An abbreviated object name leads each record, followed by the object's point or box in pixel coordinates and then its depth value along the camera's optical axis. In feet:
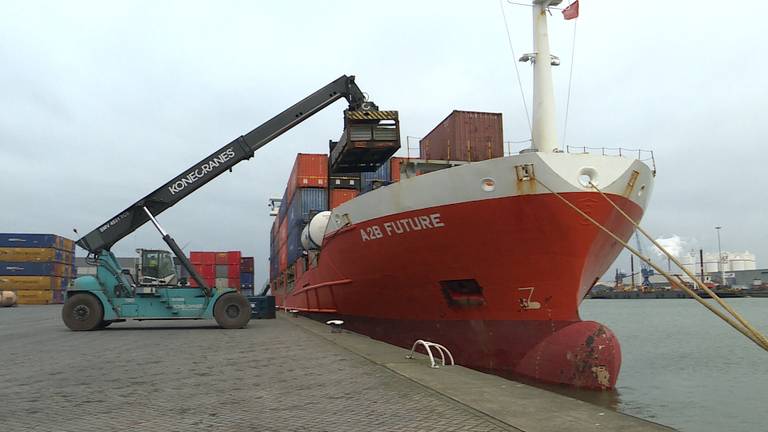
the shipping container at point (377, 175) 67.90
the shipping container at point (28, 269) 187.32
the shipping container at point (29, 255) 186.39
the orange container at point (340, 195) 70.64
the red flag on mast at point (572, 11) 42.78
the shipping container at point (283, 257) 95.07
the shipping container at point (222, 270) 129.08
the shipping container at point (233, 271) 129.80
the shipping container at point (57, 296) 196.49
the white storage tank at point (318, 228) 57.77
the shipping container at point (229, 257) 130.72
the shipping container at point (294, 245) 70.92
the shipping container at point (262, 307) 75.72
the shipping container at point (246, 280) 147.64
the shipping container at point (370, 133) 55.11
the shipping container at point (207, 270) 126.72
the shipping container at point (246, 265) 149.79
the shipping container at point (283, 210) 95.94
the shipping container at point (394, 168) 69.31
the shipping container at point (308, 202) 70.64
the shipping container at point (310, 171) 71.61
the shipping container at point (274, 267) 122.62
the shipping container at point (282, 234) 93.64
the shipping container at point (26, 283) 188.14
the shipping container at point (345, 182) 71.67
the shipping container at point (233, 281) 128.81
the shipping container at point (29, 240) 188.03
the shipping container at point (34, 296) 188.75
